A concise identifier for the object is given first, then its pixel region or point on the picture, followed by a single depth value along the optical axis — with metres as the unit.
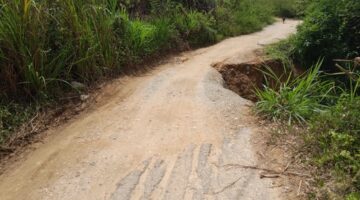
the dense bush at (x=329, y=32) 6.27
